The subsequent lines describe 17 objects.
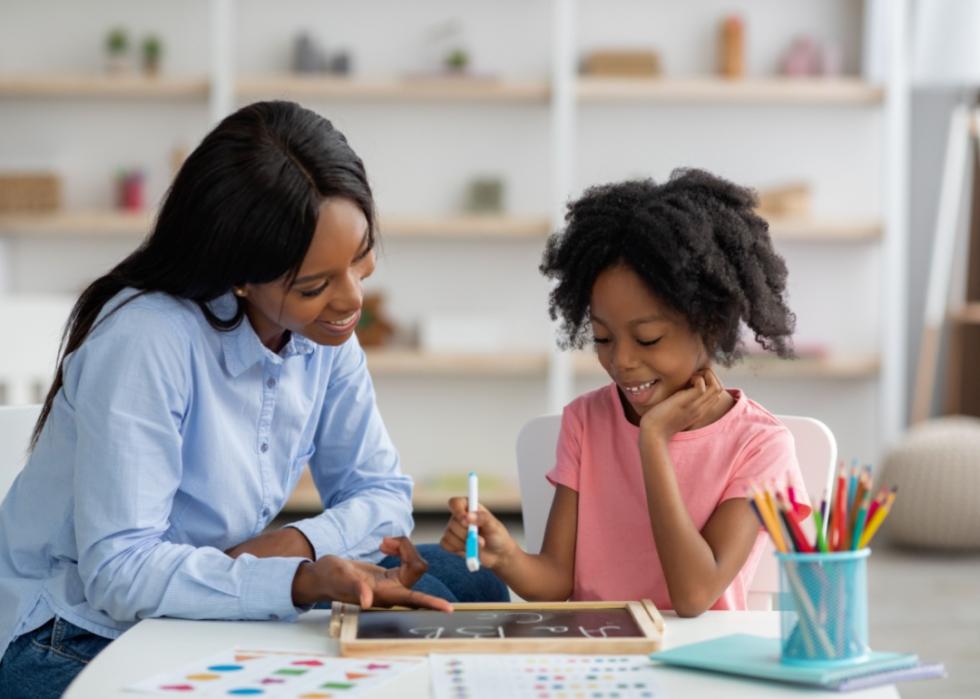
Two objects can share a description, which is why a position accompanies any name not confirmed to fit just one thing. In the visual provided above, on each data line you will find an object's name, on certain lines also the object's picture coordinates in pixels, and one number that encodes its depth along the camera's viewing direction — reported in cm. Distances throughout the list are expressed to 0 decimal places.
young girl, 365
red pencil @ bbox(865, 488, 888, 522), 317
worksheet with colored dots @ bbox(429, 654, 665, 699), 310
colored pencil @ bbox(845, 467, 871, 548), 316
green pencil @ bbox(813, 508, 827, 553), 316
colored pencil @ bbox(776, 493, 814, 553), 315
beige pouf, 767
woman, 348
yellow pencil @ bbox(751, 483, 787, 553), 316
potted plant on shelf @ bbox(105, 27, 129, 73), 872
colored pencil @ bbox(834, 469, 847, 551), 316
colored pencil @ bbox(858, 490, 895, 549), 316
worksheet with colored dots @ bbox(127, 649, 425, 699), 310
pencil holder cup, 314
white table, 311
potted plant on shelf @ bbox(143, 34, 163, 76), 875
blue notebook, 311
